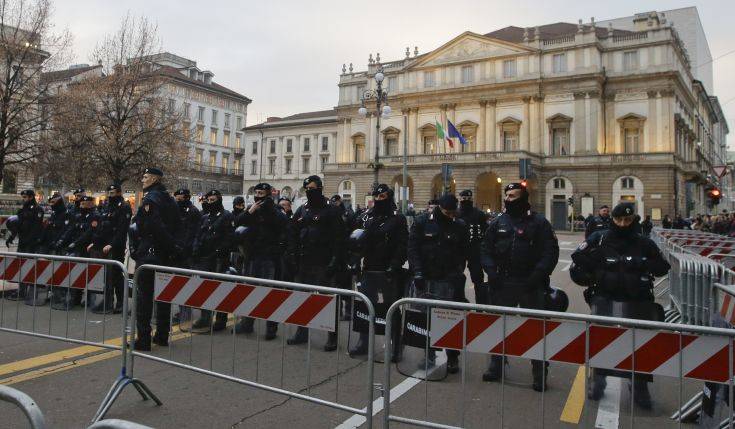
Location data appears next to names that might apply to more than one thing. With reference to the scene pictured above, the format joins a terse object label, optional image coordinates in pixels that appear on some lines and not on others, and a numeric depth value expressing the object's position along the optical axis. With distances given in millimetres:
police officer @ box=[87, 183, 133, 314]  8848
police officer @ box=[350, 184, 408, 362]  6453
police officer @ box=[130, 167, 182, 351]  5887
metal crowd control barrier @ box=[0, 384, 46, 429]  2254
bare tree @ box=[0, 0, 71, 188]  21000
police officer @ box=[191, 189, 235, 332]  8203
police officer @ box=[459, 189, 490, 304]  6820
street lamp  23220
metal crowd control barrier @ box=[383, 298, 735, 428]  2982
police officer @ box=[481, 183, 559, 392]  5426
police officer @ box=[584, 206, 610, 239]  13277
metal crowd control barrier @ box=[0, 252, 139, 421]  5161
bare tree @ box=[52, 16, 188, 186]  23016
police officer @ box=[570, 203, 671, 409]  5020
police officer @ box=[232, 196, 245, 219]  9875
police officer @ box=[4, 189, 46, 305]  10258
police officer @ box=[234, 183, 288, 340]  7508
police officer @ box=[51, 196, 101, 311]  9328
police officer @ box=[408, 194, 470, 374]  5953
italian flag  42259
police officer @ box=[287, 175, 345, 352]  7070
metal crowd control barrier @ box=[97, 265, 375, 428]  3984
